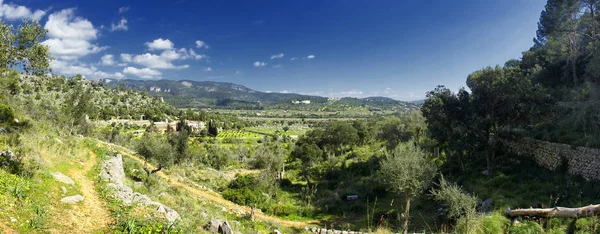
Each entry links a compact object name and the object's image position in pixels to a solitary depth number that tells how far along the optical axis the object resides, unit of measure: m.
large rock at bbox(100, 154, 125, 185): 12.96
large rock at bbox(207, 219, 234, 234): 9.31
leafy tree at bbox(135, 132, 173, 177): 24.27
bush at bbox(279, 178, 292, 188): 33.97
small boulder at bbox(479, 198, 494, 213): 15.80
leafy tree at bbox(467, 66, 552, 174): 19.70
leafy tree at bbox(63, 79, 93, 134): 39.44
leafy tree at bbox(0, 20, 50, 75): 11.76
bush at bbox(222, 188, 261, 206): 23.47
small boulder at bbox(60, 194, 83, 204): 8.67
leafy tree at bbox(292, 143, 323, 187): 37.59
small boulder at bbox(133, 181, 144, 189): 14.45
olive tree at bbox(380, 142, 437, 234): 14.95
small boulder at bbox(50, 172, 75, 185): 10.34
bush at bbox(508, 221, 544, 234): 10.53
